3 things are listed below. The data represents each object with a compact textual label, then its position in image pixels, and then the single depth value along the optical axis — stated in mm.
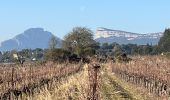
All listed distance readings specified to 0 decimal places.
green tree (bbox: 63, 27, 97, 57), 128750
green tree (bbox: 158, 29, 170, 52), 144625
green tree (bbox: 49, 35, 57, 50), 120344
